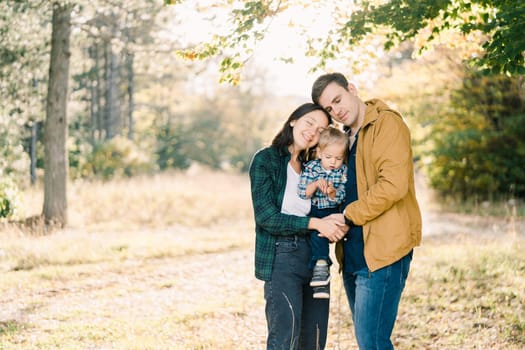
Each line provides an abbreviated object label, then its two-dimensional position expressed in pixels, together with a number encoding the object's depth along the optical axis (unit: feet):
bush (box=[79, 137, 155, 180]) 63.36
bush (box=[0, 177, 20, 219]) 37.14
